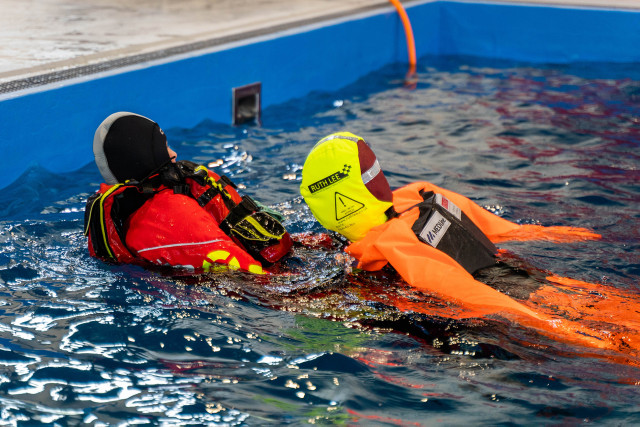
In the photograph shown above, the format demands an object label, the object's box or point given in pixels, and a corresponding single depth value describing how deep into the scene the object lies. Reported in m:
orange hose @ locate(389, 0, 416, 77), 9.59
